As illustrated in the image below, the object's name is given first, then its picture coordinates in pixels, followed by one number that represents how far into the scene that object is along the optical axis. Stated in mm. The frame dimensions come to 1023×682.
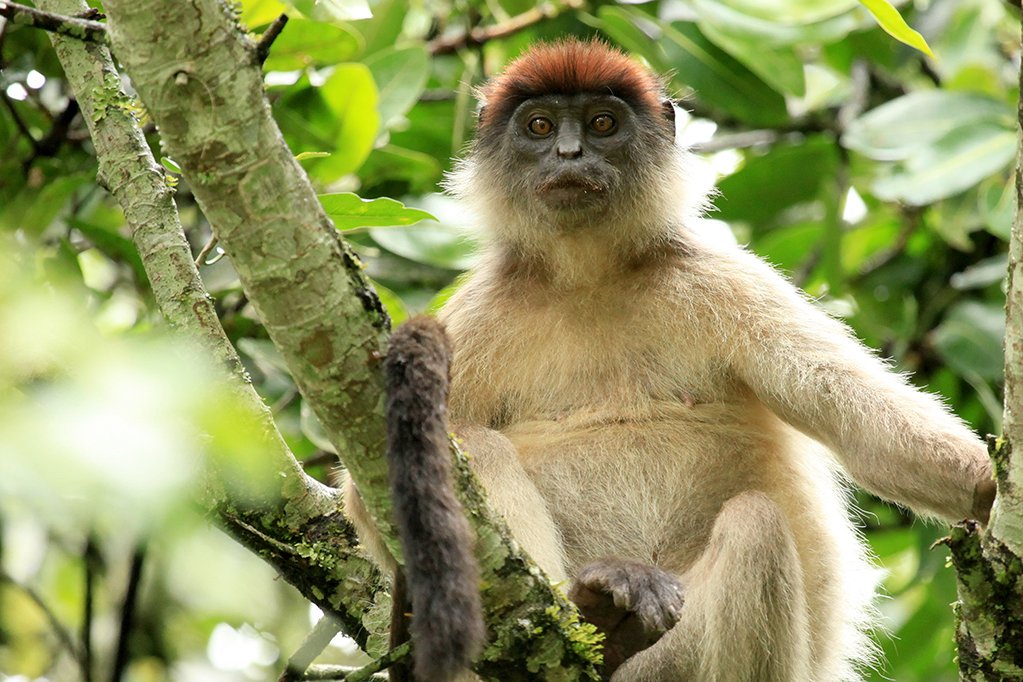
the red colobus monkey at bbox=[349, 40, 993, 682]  8016
